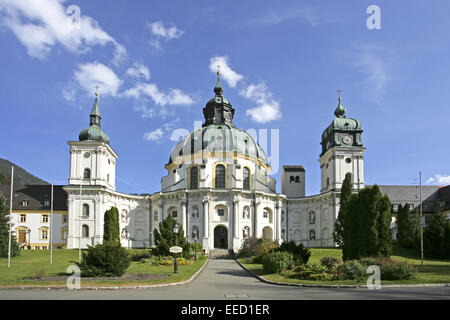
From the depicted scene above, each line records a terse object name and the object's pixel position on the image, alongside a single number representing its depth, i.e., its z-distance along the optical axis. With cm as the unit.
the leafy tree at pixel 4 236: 4906
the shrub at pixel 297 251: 3023
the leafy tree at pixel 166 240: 4056
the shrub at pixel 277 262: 2766
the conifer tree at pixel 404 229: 5739
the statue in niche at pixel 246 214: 6557
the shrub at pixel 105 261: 2401
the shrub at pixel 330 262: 2575
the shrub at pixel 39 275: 2350
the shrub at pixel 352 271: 2312
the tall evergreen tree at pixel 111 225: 5262
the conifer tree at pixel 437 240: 4966
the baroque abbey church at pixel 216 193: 6400
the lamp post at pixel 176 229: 3120
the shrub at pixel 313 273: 2312
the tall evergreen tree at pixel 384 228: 2952
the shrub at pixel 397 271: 2288
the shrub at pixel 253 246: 4634
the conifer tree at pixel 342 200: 5702
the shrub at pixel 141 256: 4300
